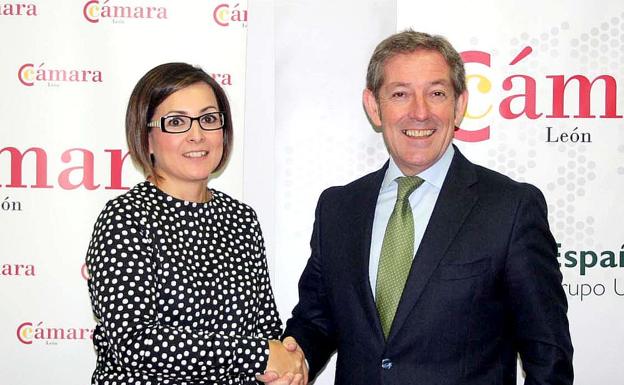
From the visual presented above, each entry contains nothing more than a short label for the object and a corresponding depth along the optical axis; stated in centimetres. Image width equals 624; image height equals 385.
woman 234
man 243
